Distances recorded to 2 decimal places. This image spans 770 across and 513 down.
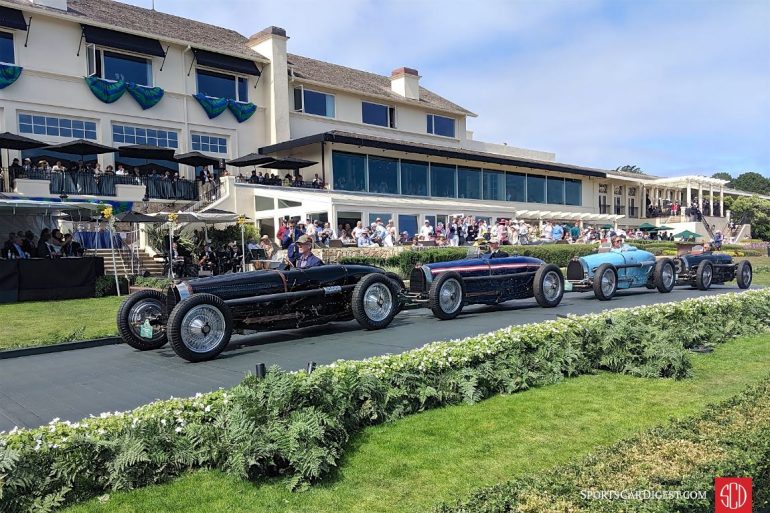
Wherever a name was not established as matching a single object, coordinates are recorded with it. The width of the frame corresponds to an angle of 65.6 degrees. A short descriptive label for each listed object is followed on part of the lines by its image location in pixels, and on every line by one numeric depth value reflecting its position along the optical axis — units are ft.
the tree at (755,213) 212.02
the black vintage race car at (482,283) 36.83
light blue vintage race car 46.29
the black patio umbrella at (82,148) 76.69
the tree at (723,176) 407.09
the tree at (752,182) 364.58
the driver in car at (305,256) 32.40
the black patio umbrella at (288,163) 92.23
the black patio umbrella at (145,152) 86.71
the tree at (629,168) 380.99
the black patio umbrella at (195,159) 88.58
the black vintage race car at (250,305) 26.43
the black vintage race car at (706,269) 55.06
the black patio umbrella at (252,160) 89.61
